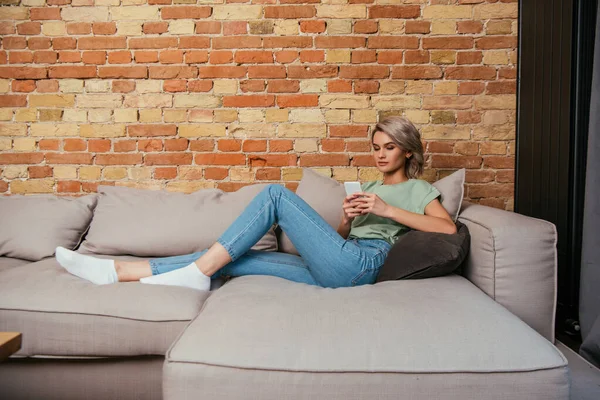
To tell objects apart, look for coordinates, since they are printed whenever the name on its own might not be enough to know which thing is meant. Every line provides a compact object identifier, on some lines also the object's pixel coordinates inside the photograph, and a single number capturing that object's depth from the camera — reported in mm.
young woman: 1711
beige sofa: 1079
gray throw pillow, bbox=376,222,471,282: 1603
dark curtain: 1867
